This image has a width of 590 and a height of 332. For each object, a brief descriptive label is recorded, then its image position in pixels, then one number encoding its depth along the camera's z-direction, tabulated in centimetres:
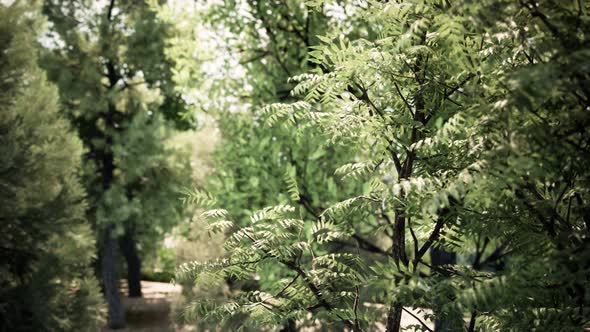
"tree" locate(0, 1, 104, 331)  1044
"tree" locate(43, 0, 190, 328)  1488
